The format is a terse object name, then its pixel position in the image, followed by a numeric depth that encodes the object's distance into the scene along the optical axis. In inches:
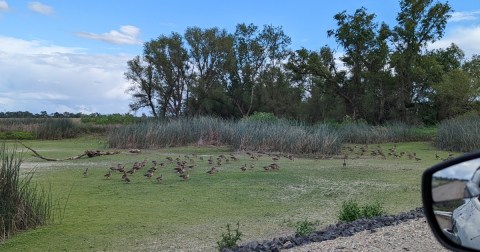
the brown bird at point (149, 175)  383.2
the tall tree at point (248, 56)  1621.6
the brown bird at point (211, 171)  412.2
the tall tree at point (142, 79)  1536.7
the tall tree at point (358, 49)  1288.1
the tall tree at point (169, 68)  1541.6
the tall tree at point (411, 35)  1226.0
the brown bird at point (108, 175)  392.2
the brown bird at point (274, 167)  438.9
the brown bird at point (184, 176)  381.6
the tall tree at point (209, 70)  1545.3
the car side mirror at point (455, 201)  62.1
